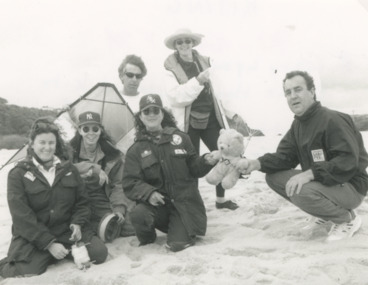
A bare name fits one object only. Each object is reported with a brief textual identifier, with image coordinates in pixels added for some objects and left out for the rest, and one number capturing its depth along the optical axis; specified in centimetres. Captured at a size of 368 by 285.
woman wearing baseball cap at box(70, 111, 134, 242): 291
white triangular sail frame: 371
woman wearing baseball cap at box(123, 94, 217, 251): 273
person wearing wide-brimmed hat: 351
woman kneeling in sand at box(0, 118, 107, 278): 241
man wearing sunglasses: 370
